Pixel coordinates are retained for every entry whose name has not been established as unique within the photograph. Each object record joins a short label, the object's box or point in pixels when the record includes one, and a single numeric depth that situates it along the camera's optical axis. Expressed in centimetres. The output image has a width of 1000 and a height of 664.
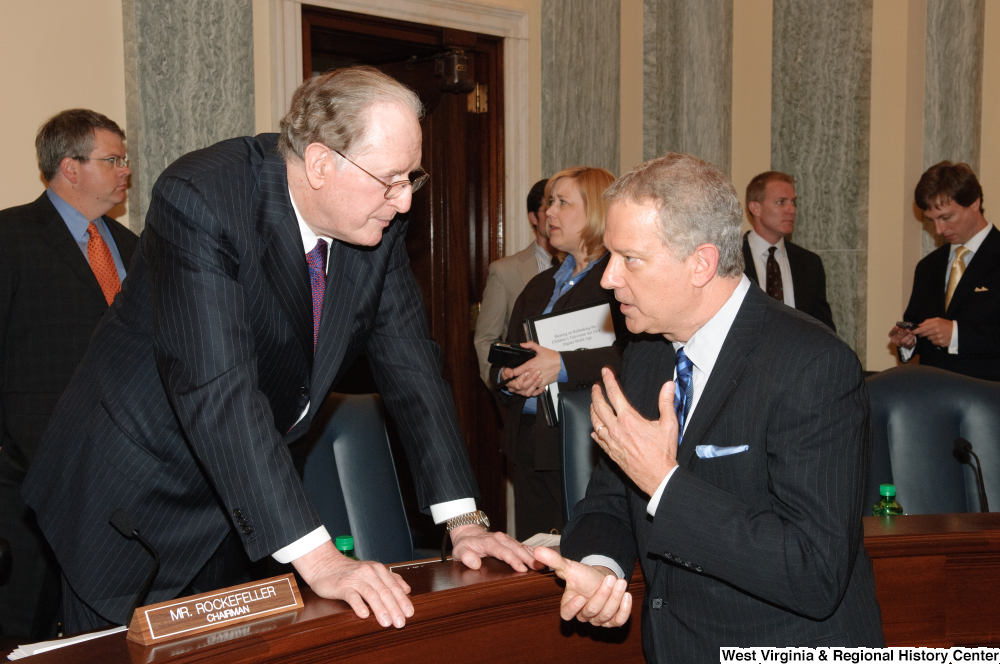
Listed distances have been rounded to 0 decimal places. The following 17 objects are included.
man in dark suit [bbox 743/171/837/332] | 497
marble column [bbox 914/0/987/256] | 517
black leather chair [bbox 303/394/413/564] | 232
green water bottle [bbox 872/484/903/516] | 222
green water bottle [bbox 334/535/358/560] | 193
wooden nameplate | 130
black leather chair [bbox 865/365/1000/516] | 251
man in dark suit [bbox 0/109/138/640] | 305
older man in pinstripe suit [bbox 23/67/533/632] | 152
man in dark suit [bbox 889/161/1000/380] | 428
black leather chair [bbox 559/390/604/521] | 240
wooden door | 490
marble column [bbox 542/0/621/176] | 500
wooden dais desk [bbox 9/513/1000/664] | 131
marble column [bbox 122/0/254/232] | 366
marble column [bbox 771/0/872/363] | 527
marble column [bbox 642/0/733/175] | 558
